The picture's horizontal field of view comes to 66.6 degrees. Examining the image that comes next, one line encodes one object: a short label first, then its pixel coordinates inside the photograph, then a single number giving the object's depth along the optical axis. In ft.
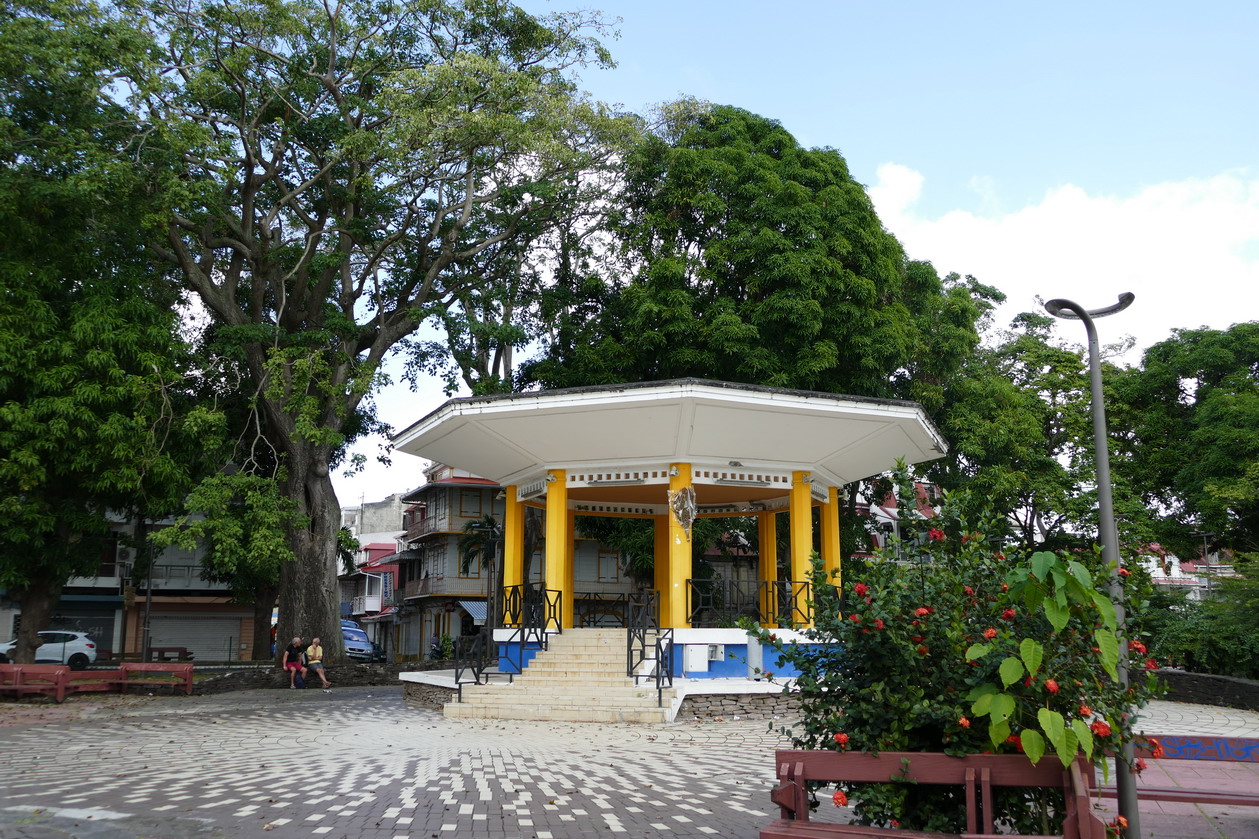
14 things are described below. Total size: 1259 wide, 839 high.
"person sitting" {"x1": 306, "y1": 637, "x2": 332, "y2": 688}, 73.56
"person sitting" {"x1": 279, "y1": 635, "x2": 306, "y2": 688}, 72.84
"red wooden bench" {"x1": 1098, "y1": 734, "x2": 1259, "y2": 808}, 21.11
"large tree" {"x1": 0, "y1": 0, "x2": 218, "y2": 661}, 61.11
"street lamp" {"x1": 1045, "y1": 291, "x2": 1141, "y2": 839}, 18.27
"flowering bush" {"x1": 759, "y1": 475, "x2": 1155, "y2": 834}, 15.27
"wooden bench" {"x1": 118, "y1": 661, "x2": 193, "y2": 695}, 68.59
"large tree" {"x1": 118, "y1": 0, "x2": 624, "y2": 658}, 71.05
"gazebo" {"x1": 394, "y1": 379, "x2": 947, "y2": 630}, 50.29
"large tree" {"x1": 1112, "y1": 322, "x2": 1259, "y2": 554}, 86.58
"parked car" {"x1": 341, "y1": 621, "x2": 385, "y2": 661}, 127.95
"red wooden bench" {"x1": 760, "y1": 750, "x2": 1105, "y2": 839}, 15.25
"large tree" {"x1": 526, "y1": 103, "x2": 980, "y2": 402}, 76.02
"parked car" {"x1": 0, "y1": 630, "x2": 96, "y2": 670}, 107.86
